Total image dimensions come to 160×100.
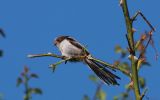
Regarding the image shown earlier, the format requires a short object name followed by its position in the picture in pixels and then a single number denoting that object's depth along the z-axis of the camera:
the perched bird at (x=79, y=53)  5.66
